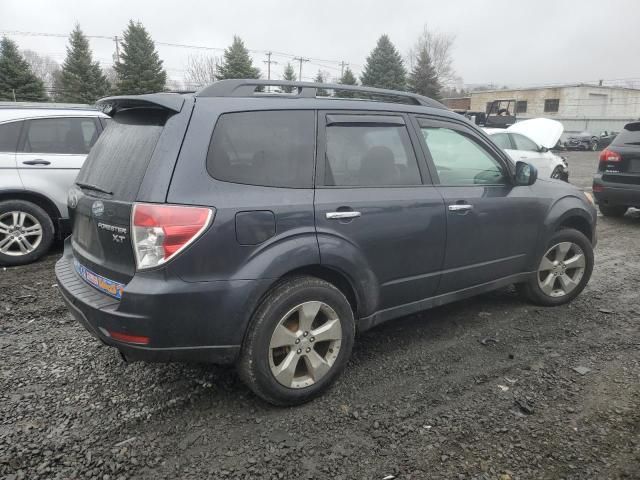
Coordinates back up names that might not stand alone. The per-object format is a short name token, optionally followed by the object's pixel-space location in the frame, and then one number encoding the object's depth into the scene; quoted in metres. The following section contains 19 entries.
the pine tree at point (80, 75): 34.53
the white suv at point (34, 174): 5.43
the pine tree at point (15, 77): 30.11
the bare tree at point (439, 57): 60.50
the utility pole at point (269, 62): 56.69
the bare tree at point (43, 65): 65.21
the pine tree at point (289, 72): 51.20
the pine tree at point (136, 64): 34.88
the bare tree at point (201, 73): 58.25
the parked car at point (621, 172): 7.69
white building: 46.69
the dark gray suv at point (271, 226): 2.42
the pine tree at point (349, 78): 43.72
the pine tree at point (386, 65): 41.50
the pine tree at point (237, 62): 39.34
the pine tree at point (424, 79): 44.97
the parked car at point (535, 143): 11.57
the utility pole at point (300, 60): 59.91
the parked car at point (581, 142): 33.41
